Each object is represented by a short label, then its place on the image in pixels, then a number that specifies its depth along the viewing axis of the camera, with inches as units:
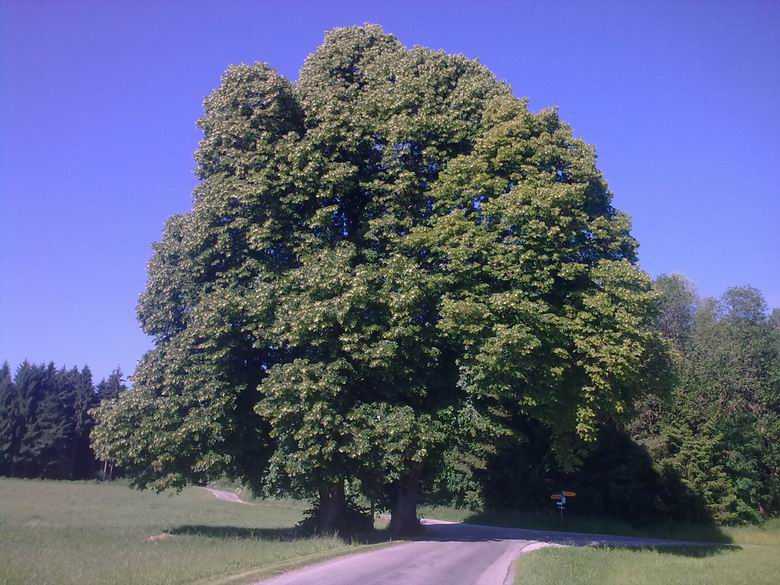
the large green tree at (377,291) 901.2
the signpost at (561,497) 1459.9
